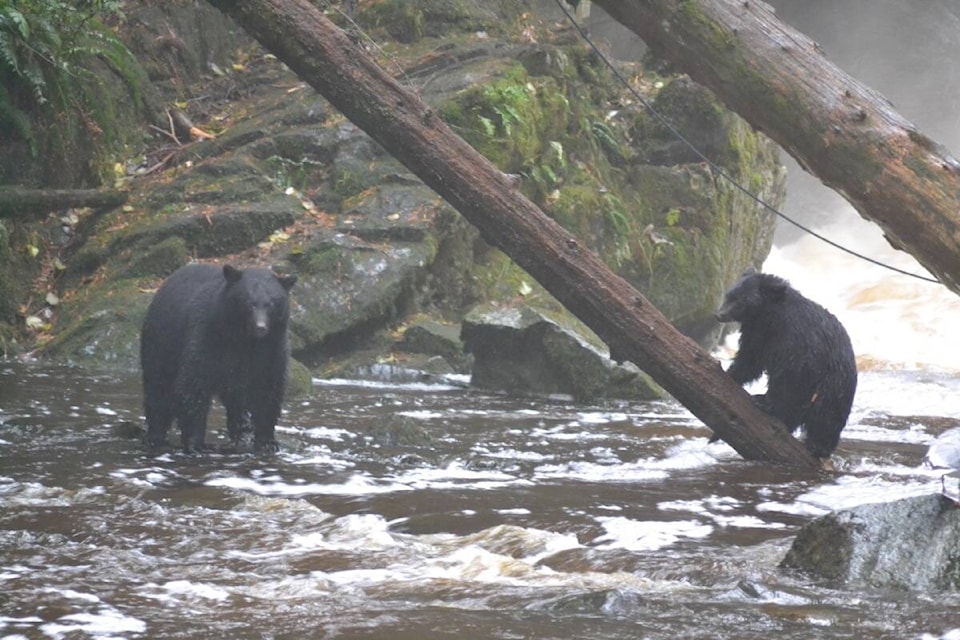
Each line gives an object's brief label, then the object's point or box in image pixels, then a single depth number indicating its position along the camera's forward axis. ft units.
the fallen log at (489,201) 49.32
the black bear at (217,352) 50.70
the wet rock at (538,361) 78.48
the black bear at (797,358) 54.75
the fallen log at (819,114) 40.04
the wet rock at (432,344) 86.84
